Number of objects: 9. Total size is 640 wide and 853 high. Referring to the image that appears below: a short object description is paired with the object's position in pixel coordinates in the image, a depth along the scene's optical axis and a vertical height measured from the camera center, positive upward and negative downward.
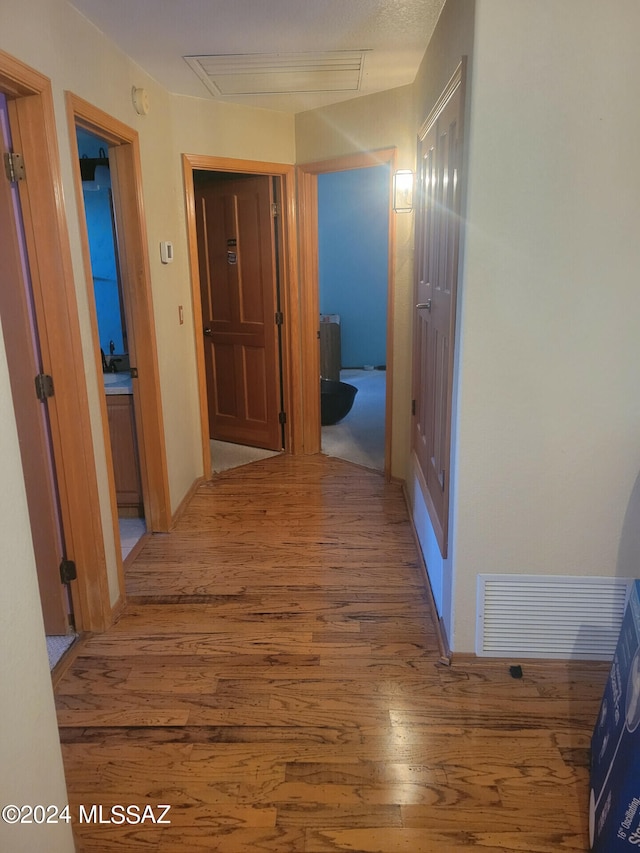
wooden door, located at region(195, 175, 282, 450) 4.45 -0.23
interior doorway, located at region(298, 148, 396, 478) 3.75 -0.01
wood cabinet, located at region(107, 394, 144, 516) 3.31 -0.96
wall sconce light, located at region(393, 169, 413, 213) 3.46 +0.44
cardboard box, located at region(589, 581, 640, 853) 1.35 -1.14
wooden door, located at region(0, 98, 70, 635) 2.13 -0.49
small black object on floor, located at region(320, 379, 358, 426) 5.46 -1.12
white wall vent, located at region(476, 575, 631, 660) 2.16 -1.21
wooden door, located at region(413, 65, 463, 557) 2.15 -0.09
